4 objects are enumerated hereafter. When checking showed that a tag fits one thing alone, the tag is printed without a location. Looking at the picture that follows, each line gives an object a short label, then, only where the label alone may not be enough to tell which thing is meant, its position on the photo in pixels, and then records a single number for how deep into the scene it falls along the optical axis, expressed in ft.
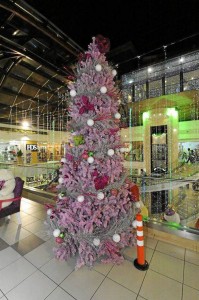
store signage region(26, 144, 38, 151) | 43.69
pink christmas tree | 6.02
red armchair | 9.13
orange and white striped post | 5.96
